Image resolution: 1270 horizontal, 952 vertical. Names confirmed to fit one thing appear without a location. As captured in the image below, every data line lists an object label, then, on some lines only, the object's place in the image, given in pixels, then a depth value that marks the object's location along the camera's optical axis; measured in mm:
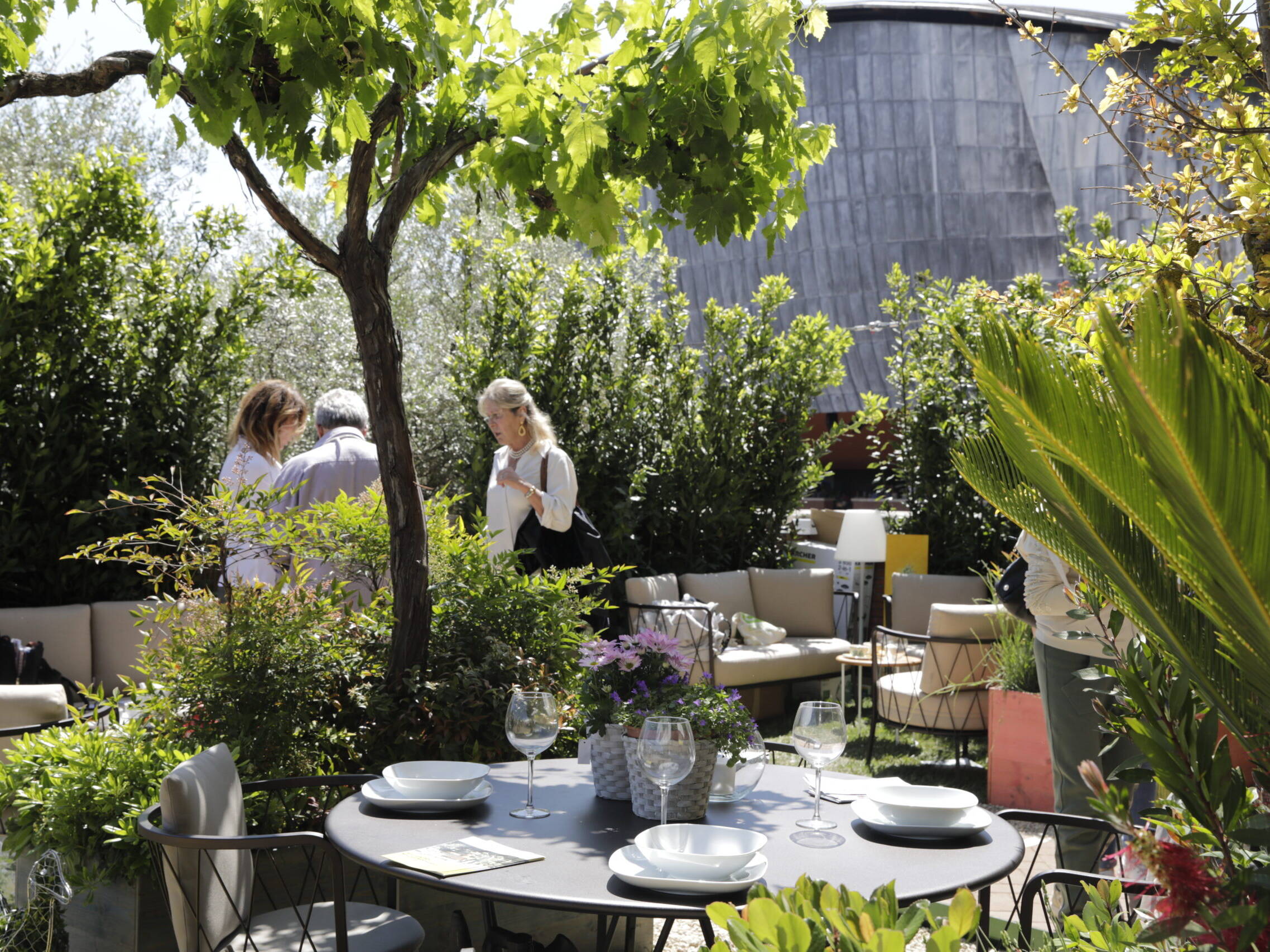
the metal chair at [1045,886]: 1707
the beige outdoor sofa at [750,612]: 7043
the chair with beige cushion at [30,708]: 4344
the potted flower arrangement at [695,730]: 2359
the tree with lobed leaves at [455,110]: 2746
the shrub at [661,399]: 8328
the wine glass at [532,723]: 2424
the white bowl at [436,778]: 2514
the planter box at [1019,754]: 5441
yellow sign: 8875
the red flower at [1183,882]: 1037
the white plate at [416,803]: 2457
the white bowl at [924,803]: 2328
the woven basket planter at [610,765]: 2555
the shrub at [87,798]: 2879
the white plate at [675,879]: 1907
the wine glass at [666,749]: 2111
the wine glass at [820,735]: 2350
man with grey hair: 4738
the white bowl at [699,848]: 1953
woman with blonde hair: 5008
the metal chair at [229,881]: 2240
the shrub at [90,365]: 6391
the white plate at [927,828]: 2291
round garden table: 1924
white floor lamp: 9062
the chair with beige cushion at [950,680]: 6062
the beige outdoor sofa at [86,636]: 5941
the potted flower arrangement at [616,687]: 2508
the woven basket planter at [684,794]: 2359
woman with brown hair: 4738
